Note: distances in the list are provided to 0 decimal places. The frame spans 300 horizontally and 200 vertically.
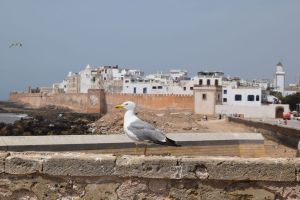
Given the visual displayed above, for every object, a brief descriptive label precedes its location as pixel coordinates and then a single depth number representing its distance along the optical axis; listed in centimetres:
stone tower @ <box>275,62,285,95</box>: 12881
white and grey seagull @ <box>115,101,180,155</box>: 609
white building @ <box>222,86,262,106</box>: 7850
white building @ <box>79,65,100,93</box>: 12000
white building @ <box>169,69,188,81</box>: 11986
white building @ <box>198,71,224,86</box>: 8731
